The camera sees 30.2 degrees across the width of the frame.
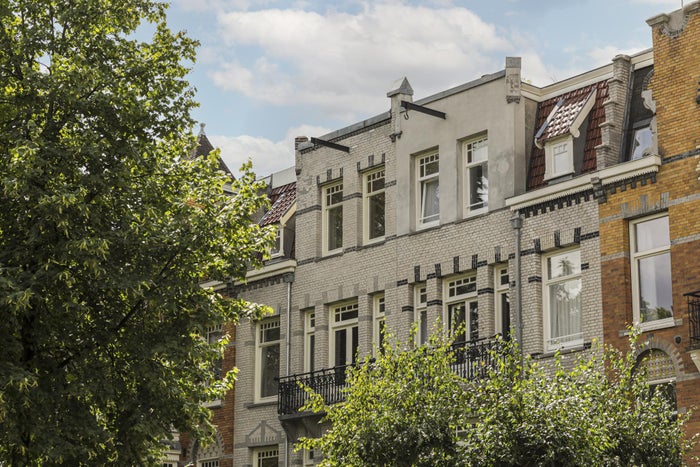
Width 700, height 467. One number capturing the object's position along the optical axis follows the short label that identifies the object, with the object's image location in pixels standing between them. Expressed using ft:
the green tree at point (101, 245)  71.56
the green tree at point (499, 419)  67.05
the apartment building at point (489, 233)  89.45
